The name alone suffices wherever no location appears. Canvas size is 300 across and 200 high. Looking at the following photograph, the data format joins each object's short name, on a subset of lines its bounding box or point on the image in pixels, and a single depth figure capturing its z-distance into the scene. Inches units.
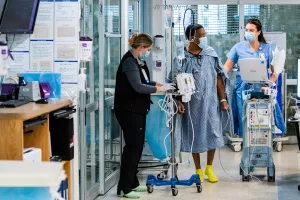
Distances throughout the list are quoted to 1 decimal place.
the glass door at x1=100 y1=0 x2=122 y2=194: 235.8
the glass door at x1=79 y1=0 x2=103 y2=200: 208.8
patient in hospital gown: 245.9
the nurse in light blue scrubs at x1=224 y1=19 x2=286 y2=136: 261.4
